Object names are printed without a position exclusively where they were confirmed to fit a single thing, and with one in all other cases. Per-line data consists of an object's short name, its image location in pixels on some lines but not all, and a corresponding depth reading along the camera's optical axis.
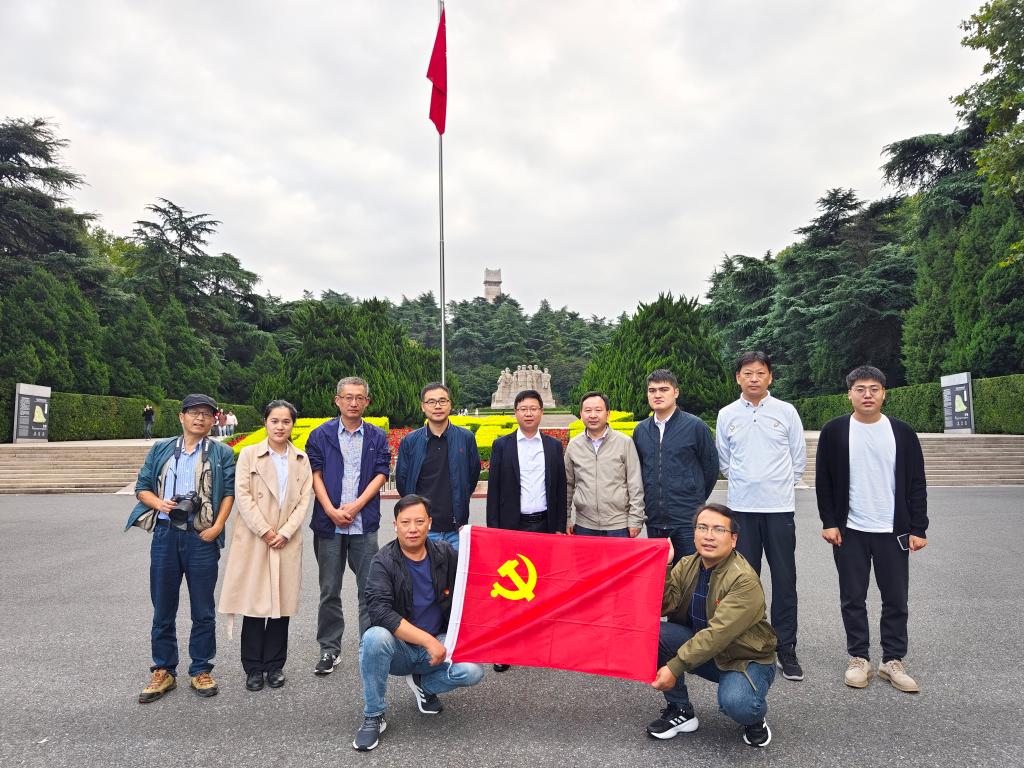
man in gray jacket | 4.31
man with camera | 3.77
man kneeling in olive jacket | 3.04
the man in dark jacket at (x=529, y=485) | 4.40
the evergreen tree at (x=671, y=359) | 20.20
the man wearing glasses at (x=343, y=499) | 4.21
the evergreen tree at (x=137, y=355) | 28.47
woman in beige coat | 3.84
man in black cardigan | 3.94
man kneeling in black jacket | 3.19
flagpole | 16.23
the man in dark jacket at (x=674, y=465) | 4.28
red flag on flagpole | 15.83
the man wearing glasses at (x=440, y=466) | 4.40
